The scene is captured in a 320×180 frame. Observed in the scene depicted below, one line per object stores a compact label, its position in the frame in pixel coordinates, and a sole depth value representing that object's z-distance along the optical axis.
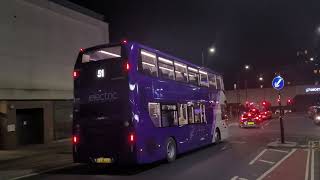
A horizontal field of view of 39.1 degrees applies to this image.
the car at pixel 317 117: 42.25
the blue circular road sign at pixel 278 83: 22.62
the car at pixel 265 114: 54.57
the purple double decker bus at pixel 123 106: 14.31
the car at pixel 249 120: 40.16
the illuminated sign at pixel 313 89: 94.57
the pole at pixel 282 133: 22.05
